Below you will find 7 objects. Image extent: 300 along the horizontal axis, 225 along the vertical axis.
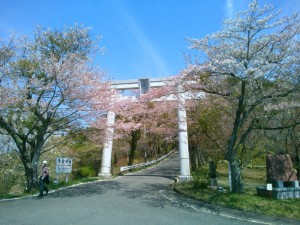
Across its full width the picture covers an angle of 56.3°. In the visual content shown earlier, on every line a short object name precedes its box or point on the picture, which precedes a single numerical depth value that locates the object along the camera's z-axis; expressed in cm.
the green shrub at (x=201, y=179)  1377
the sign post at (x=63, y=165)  1571
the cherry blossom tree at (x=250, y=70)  1095
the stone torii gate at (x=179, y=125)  1762
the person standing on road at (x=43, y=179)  1210
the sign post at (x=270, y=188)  1123
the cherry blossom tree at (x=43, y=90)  1320
